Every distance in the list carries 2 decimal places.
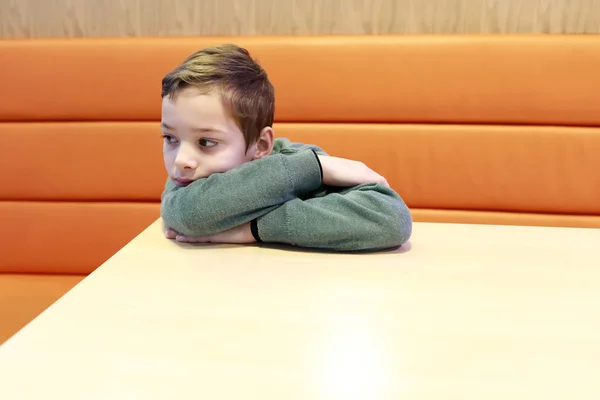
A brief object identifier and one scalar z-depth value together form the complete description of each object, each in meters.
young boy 0.75
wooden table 0.42
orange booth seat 1.19
